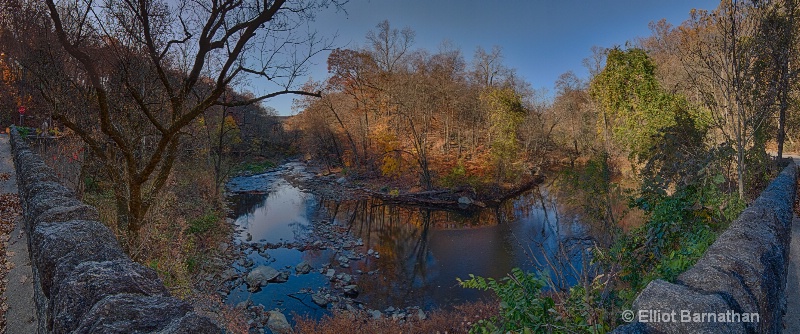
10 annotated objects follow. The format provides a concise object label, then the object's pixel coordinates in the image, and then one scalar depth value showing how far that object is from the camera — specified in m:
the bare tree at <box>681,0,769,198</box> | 6.50
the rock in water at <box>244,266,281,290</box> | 9.16
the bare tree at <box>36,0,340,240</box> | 5.18
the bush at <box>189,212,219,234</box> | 10.99
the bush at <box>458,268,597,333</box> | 3.09
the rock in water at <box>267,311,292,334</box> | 7.16
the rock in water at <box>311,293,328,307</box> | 8.47
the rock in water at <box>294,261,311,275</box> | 10.19
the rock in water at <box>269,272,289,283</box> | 9.55
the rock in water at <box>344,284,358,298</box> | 8.98
